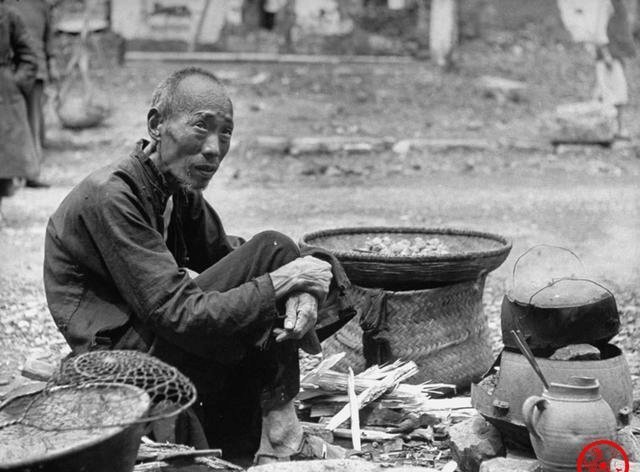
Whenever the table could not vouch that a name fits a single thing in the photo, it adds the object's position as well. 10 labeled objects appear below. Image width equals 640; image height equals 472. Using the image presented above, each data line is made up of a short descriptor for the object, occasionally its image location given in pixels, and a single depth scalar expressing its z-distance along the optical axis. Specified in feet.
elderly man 10.68
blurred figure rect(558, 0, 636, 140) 41.27
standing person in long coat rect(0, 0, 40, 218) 30.86
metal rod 10.77
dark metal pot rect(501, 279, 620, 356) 11.70
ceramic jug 10.15
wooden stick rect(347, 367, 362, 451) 12.74
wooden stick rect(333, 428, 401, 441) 13.20
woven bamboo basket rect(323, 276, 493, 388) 15.08
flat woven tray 14.61
